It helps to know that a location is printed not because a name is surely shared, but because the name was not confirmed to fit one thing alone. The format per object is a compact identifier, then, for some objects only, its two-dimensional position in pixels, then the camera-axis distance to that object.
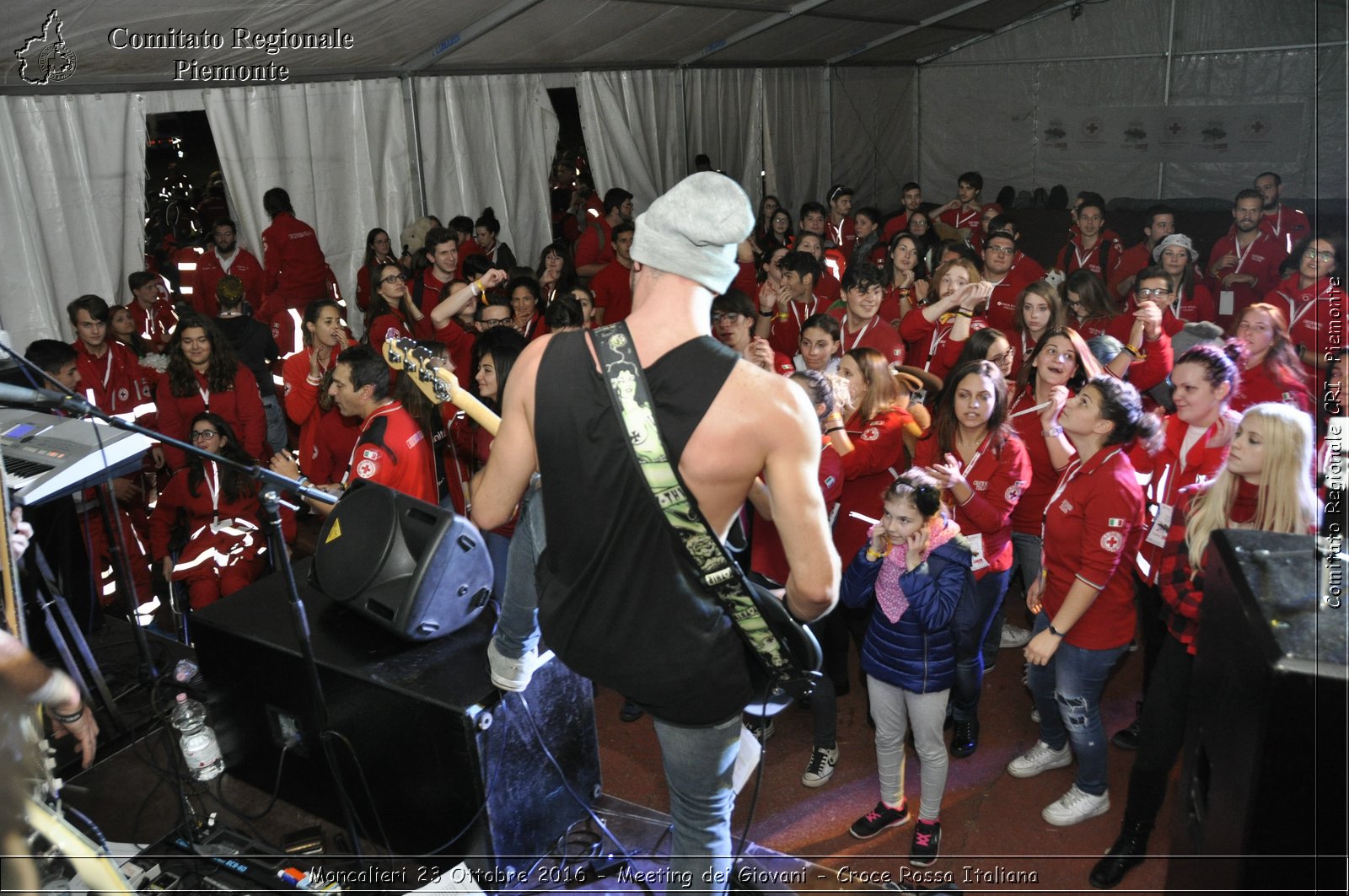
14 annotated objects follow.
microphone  1.97
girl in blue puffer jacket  2.88
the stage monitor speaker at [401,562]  2.54
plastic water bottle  3.01
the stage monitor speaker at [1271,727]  1.12
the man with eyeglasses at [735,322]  4.58
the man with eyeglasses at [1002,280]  5.73
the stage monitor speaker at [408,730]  2.52
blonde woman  2.55
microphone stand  2.07
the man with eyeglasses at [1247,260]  6.52
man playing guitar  1.75
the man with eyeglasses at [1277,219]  6.93
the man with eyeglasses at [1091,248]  7.13
